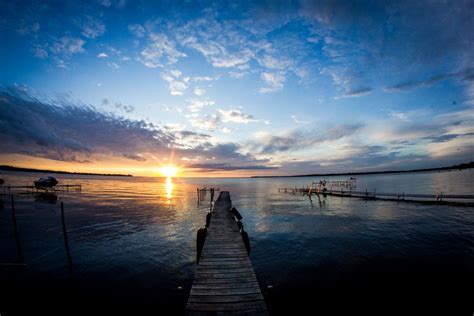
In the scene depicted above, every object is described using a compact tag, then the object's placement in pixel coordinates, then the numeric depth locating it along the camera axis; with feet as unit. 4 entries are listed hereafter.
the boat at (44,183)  203.72
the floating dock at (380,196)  120.20
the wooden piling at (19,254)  48.90
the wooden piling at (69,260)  46.21
